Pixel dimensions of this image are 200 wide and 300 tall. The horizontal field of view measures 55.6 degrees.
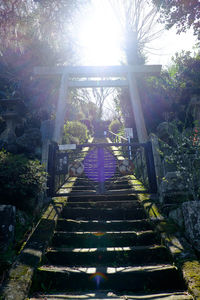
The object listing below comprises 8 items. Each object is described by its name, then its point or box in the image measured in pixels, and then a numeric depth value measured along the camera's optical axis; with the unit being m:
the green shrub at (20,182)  3.92
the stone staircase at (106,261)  2.48
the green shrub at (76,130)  12.45
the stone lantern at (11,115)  10.02
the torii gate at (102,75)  7.80
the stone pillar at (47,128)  9.57
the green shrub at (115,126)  19.85
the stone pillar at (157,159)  4.96
